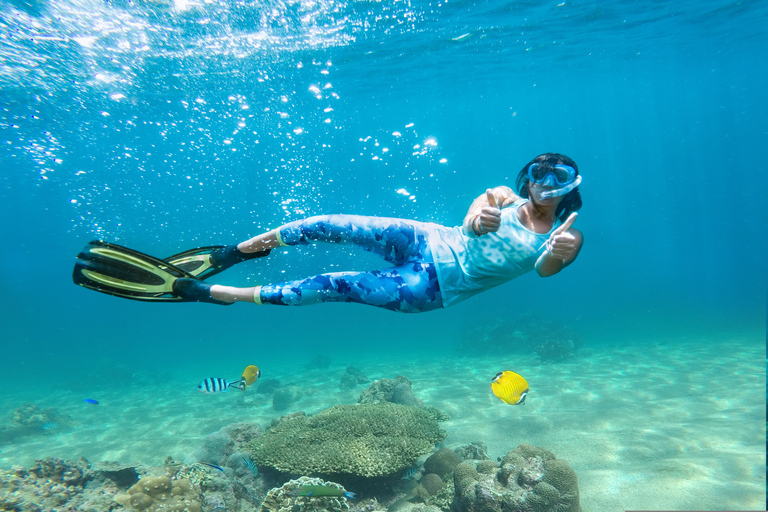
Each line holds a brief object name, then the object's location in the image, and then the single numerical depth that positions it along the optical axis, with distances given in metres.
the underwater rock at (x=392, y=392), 8.49
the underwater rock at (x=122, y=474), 5.75
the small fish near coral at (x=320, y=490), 3.45
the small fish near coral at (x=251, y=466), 5.68
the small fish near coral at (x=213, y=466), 5.65
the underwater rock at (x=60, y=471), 5.65
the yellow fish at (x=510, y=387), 4.77
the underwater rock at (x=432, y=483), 4.95
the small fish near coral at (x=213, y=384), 6.26
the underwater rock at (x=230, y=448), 6.18
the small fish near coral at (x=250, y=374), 6.98
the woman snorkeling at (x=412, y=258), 3.34
